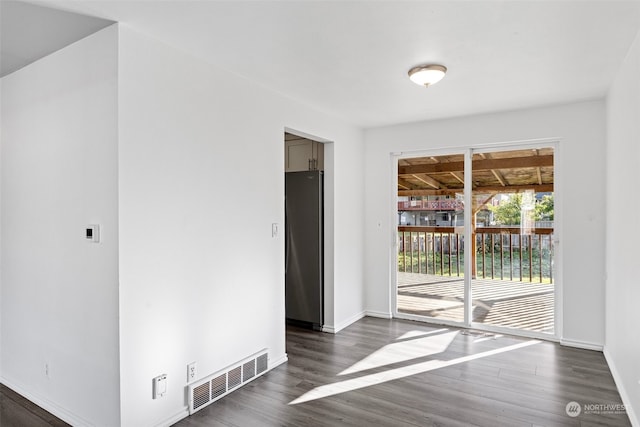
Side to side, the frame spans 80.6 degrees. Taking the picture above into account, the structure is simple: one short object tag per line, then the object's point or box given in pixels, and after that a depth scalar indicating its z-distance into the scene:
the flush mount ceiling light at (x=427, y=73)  2.81
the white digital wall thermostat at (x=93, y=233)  2.31
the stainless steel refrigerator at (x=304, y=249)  4.50
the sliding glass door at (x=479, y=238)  4.19
